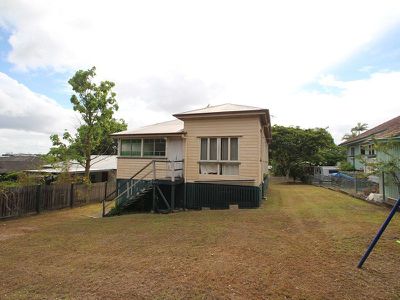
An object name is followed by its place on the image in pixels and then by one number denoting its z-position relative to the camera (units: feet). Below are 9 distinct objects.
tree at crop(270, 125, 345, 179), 121.29
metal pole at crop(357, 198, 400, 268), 16.98
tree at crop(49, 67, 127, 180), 66.58
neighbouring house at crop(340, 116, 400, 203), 43.42
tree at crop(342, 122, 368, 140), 202.45
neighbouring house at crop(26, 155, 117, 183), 73.51
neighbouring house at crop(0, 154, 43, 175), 89.63
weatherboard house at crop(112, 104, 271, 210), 44.06
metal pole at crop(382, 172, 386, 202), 45.75
